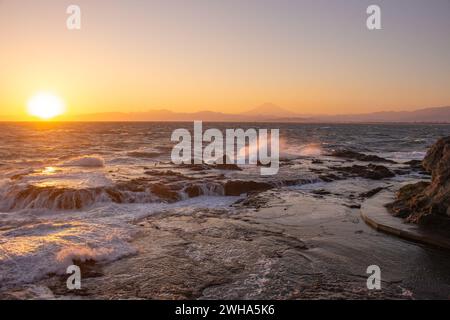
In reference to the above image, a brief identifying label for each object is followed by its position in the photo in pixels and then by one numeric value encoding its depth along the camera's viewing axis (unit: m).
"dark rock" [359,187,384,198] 16.70
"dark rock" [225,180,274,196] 18.41
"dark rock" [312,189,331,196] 17.61
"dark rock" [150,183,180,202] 16.82
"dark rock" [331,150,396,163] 33.03
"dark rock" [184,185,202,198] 17.75
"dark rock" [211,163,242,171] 25.91
